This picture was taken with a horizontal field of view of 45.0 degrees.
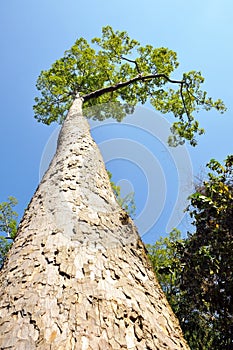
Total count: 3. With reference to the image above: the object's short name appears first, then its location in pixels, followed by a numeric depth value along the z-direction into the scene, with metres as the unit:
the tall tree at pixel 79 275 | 0.99
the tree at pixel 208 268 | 4.40
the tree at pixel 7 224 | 11.66
